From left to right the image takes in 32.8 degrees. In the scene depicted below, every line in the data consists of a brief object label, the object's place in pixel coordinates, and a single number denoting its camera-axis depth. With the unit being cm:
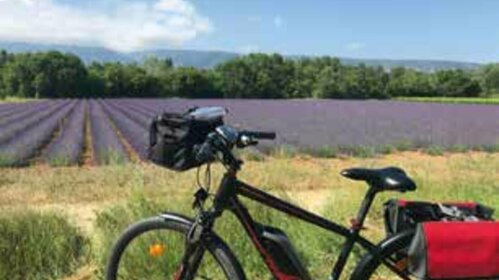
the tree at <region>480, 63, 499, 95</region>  9104
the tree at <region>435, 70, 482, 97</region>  8318
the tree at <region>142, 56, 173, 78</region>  9466
